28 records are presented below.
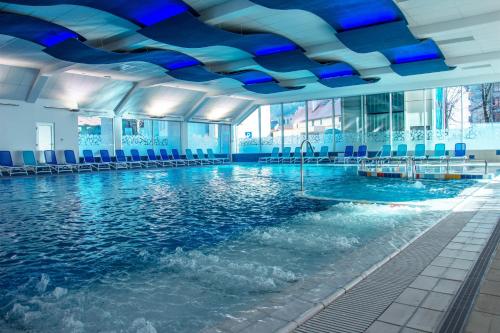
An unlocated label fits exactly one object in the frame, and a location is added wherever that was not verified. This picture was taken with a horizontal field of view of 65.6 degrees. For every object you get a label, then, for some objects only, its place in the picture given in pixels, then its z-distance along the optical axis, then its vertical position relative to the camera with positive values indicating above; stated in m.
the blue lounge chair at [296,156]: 21.70 -0.13
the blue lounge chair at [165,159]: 19.91 -0.13
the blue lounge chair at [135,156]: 18.98 +0.06
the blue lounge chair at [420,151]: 16.89 +0.00
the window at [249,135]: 24.20 +1.28
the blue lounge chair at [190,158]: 21.08 -0.11
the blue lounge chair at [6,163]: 13.76 -0.11
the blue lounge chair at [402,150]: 17.33 +0.05
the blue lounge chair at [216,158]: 22.69 -0.16
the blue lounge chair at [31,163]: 14.57 -0.13
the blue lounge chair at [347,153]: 19.13 -0.03
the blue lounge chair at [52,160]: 15.28 -0.04
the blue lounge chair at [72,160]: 16.08 -0.06
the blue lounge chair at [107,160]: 17.56 -0.10
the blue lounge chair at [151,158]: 19.35 -0.09
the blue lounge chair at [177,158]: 20.44 -0.09
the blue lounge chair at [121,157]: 18.11 +0.02
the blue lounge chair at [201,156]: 21.84 -0.02
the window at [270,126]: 23.15 +1.68
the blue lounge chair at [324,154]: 20.19 -0.05
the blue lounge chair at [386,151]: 17.94 +0.03
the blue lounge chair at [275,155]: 22.13 -0.05
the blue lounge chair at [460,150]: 15.65 +0.00
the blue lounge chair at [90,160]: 17.06 -0.08
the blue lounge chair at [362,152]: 18.59 +0.01
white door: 15.69 +0.91
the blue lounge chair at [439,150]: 16.39 +0.01
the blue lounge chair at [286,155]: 21.61 -0.07
